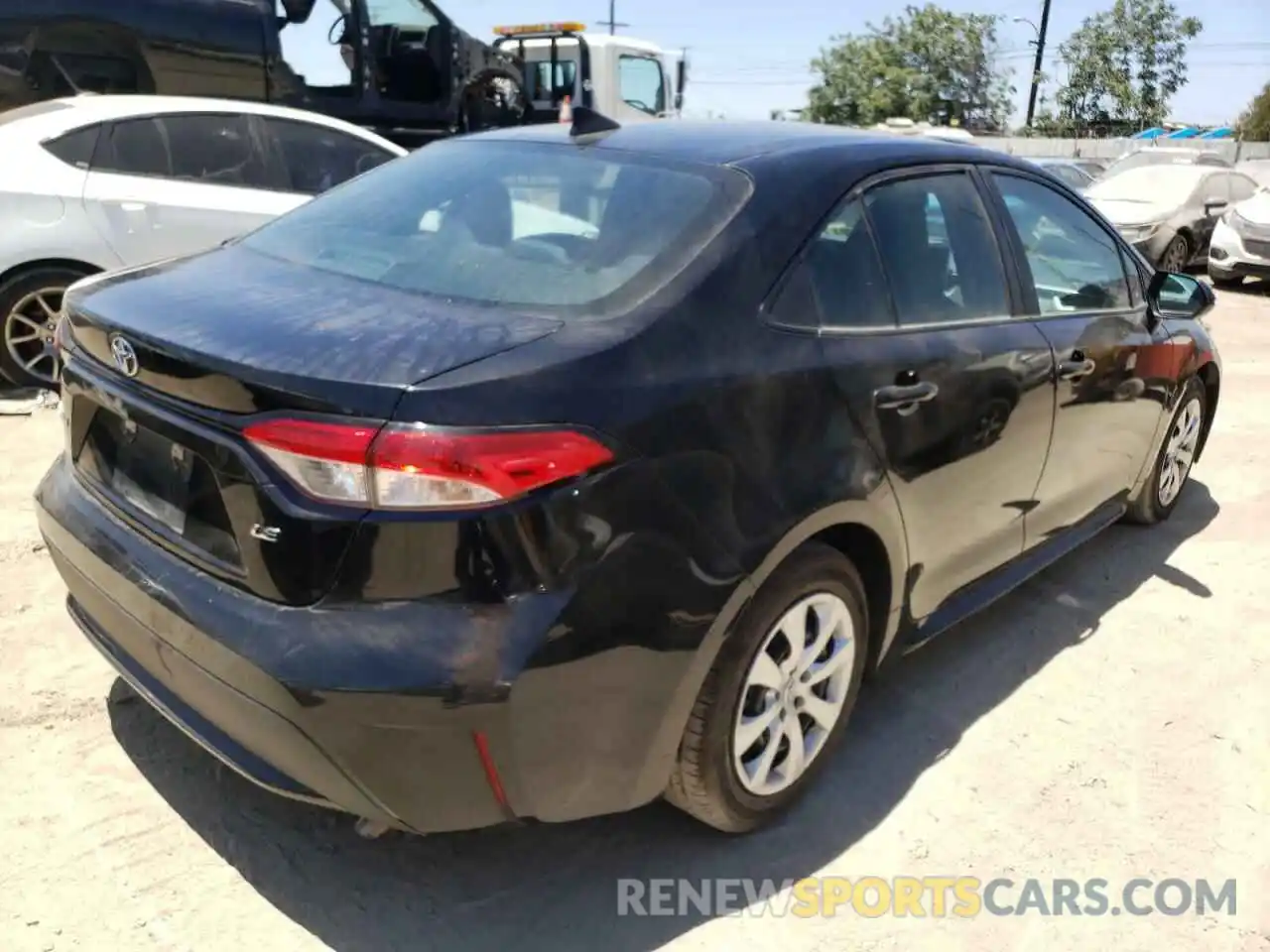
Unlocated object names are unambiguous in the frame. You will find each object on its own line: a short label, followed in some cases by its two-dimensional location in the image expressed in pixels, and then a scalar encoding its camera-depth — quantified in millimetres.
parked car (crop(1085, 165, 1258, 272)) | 13742
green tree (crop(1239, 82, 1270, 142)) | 56750
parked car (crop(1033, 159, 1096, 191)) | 15898
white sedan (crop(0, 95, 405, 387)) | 5508
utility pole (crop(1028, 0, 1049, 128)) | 41000
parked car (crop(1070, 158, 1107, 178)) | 20353
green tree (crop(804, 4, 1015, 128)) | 51906
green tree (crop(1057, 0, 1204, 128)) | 44062
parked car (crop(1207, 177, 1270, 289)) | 12531
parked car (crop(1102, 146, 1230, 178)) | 16281
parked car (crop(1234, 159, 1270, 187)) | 18734
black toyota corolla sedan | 1936
